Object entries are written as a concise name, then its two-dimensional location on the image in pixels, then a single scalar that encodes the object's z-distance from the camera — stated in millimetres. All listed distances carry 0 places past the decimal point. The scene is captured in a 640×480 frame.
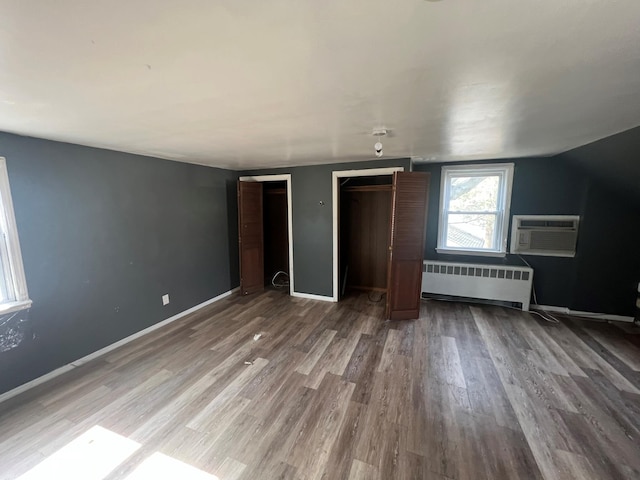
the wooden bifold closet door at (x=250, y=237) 4188
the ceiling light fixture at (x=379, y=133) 2028
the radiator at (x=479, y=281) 3641
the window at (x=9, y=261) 2025
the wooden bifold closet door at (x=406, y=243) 3238
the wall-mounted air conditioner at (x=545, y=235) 3494
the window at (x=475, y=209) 3791
